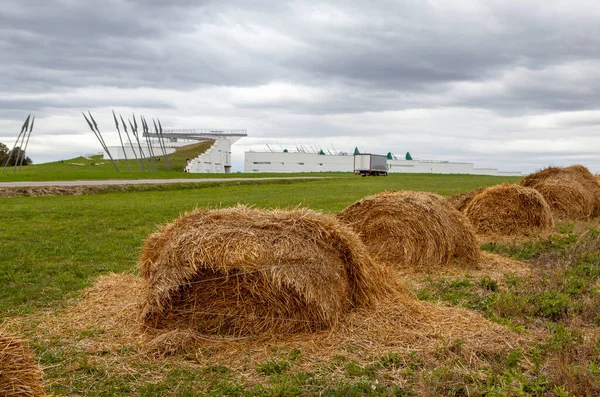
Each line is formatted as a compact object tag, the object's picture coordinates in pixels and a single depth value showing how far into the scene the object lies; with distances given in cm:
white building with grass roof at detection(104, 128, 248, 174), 8276
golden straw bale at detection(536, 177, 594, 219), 1944
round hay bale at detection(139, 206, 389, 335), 707
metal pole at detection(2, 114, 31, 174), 5228
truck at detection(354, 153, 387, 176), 7269
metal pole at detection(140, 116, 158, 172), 6316
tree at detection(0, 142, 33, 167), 8338
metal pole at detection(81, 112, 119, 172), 5196
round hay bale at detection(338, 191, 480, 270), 1145
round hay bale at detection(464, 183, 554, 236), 1608
